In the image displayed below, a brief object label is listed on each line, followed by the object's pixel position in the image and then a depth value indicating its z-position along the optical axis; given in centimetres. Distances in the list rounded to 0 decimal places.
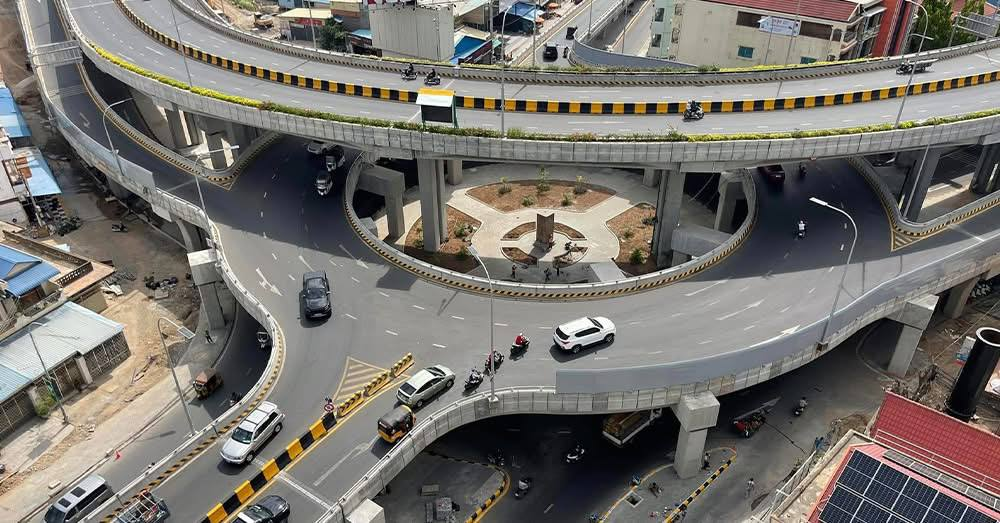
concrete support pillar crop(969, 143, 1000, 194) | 7812
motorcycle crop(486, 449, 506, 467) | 5038
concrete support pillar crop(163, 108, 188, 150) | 8681
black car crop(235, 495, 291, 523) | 3675
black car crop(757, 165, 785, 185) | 7100
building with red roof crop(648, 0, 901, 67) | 9050
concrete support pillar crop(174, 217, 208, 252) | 6919
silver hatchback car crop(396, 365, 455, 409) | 4425
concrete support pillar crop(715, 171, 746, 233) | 7312
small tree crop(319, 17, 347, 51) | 12125
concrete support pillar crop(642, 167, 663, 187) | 8569
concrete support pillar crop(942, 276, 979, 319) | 6350
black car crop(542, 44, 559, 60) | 10988
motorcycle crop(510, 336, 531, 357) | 4888
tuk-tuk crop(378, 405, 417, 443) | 4169
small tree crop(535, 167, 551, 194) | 8625
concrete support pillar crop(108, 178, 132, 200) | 8381
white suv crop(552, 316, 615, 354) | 4875
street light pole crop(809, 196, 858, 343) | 4834
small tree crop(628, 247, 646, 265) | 7050
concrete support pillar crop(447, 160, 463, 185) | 8605
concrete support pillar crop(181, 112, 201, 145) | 9138
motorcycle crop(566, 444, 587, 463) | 5056
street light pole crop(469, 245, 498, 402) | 4388
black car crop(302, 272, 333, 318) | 5219
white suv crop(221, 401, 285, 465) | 4059
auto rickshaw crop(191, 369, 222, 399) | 5575
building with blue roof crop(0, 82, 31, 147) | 8875
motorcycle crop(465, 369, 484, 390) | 4591
